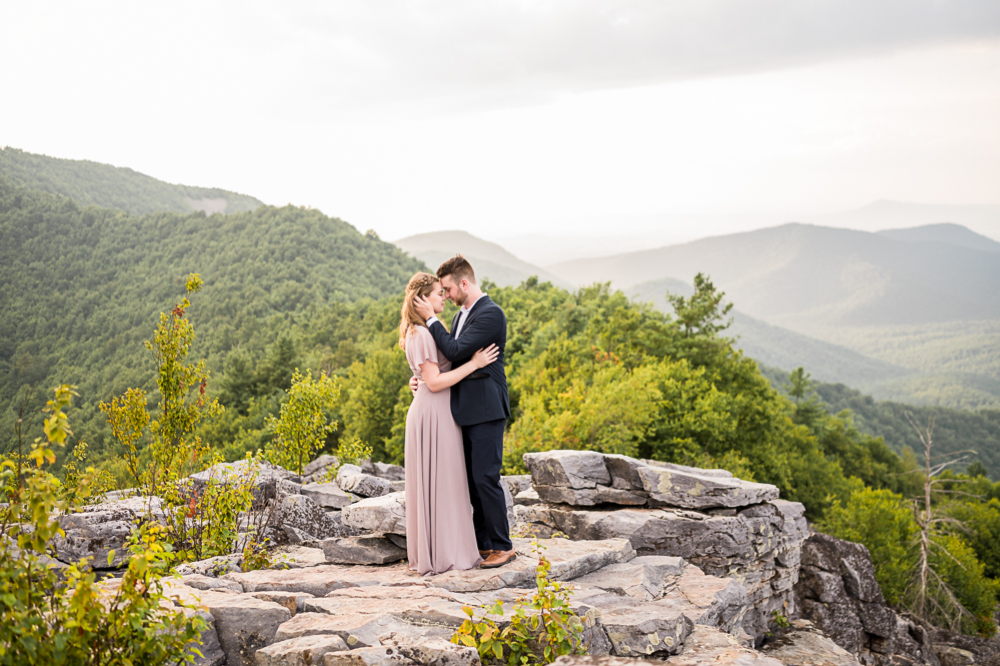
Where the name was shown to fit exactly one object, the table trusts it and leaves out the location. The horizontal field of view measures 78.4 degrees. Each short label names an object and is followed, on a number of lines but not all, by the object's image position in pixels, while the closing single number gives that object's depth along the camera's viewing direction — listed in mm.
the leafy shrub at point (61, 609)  3395
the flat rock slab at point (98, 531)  8586
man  6418
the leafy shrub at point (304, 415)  10492
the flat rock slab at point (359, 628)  4914
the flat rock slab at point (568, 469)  10883
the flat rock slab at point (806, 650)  10983
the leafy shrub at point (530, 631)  4770
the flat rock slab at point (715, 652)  5438
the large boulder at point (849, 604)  14500
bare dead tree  24188
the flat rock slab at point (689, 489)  11305
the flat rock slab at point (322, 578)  6387
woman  6438
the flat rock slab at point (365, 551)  7301
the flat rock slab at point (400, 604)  5352
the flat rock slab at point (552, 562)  6195
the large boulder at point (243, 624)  5090
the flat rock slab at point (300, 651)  4629
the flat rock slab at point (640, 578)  7004
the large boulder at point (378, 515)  7188
